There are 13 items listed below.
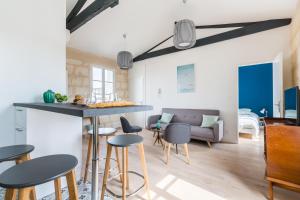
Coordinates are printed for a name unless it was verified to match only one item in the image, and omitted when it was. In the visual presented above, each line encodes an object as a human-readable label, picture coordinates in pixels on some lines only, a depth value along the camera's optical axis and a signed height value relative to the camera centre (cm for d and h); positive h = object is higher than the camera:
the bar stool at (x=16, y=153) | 112 -41
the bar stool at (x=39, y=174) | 75 -40
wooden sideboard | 160 -62
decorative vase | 194 +3
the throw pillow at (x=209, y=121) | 394 -57
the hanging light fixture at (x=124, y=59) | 371 +99
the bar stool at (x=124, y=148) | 148 -49
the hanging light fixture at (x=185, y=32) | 239 +106
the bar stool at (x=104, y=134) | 203 -48
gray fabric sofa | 363 -66
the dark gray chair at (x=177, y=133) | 273 -61
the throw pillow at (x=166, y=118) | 477 -59
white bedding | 435 -75
